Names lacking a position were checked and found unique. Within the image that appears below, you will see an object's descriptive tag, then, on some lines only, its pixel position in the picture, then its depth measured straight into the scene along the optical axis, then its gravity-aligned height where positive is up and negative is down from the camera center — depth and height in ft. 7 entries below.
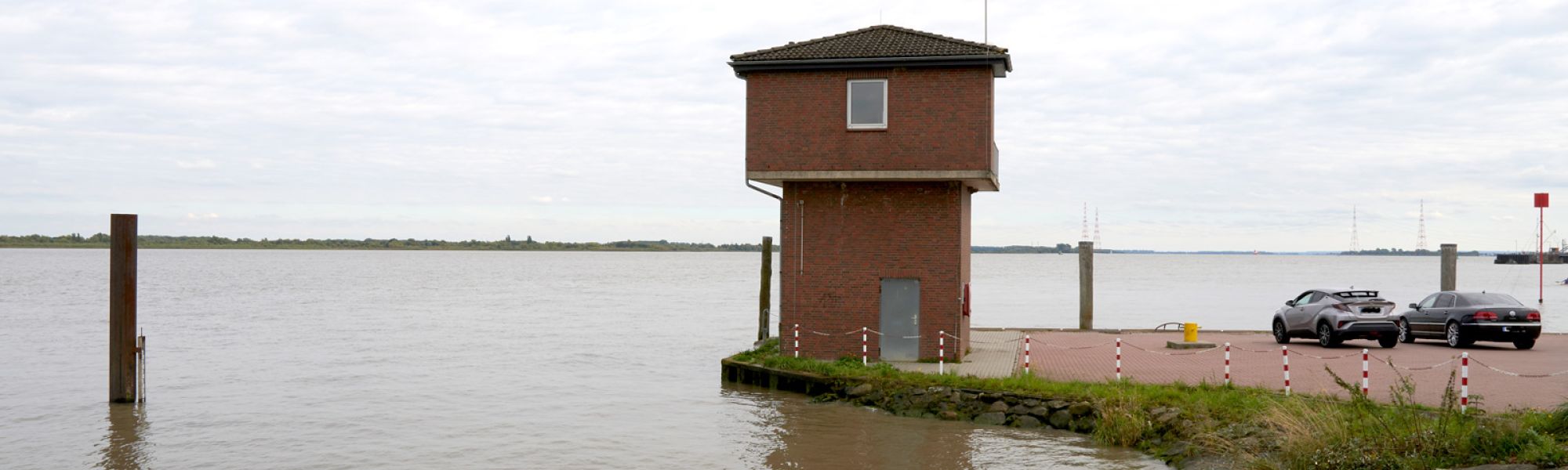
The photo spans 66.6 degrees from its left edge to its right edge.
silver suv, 86.02 -4.66
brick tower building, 73.87 +5.11
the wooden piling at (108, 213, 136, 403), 72.14 -2.59
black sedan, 84.69 -4.54
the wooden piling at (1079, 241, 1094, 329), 112.27 -3.15
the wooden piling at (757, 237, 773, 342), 109.60 -4.50
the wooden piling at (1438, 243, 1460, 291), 118.21 -0.73
